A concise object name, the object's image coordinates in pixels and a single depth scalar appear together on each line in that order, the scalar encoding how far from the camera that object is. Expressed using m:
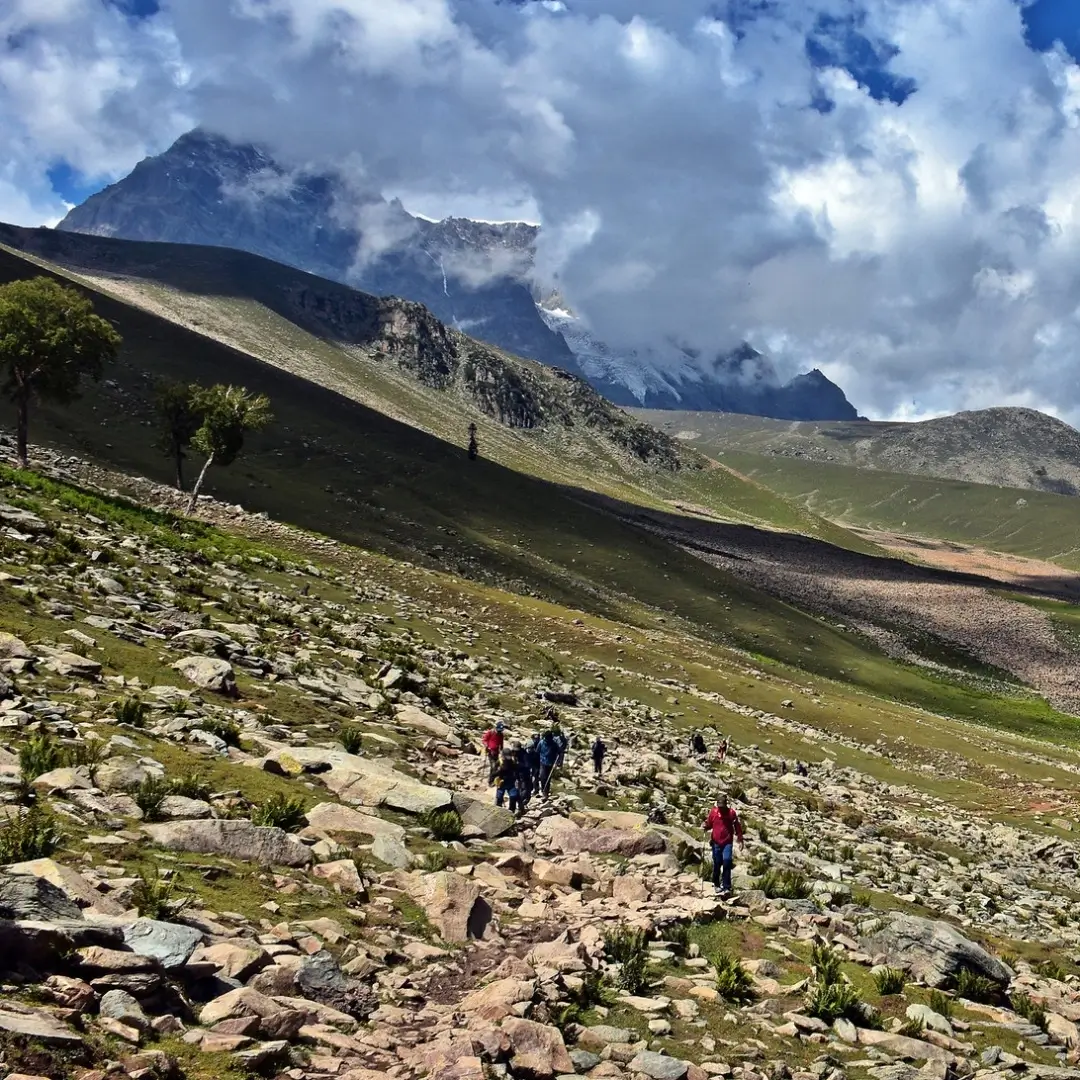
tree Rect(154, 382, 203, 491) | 64.25
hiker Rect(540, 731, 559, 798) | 22.95
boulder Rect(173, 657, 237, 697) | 21.05
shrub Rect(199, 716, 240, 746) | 17.61
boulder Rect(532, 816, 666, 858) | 18.14
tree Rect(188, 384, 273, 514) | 61.41
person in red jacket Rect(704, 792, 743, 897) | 17.36
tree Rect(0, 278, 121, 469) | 47.16
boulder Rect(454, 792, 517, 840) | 17.45
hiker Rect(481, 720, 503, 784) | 22.69
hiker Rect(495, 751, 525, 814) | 20.42
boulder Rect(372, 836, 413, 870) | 14.28
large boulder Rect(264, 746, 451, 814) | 17.05
